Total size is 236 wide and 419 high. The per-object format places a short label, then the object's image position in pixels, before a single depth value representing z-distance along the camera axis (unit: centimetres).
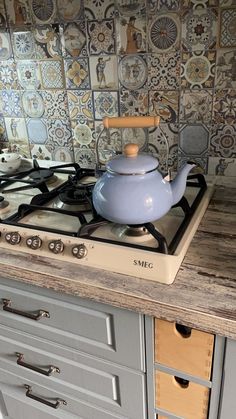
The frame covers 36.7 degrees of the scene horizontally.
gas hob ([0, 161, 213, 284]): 77
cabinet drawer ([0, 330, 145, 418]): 88
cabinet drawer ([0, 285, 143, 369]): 79
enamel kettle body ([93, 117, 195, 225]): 77
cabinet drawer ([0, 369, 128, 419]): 101
